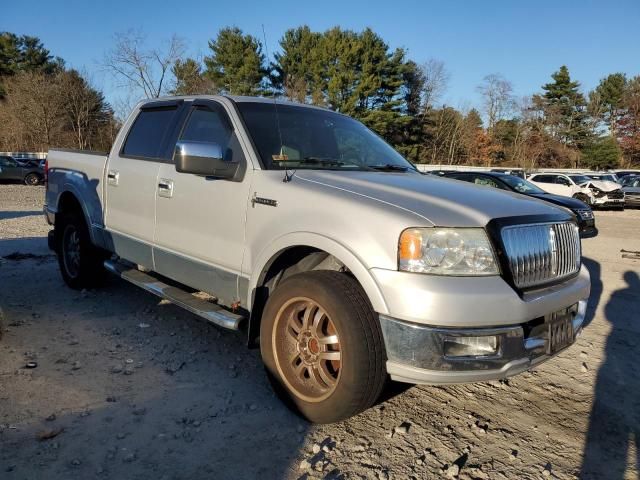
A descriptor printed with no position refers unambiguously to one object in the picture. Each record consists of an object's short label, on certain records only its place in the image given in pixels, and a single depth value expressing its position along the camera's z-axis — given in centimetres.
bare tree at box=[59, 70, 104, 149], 4356
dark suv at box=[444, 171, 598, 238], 1269
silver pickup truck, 253
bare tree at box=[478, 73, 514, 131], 5934
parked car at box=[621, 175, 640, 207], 2380
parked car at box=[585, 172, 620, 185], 2752
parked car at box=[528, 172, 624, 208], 2203
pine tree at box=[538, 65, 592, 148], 6084
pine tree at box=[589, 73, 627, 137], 6341
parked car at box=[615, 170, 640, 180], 3571
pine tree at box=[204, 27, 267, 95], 3425
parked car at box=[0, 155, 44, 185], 2508
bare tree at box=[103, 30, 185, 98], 3206
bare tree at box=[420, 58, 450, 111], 5376
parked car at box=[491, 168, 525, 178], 2649
